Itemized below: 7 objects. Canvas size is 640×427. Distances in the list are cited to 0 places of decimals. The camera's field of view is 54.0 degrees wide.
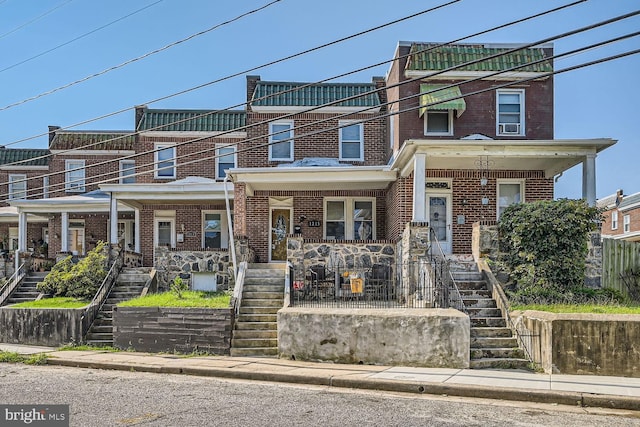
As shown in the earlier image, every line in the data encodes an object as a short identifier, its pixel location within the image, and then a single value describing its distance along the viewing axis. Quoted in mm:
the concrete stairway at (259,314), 13672
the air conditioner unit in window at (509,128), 19234
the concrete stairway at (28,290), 20344
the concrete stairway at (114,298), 16266
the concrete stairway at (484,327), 11617
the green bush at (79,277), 18703
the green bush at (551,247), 14094
